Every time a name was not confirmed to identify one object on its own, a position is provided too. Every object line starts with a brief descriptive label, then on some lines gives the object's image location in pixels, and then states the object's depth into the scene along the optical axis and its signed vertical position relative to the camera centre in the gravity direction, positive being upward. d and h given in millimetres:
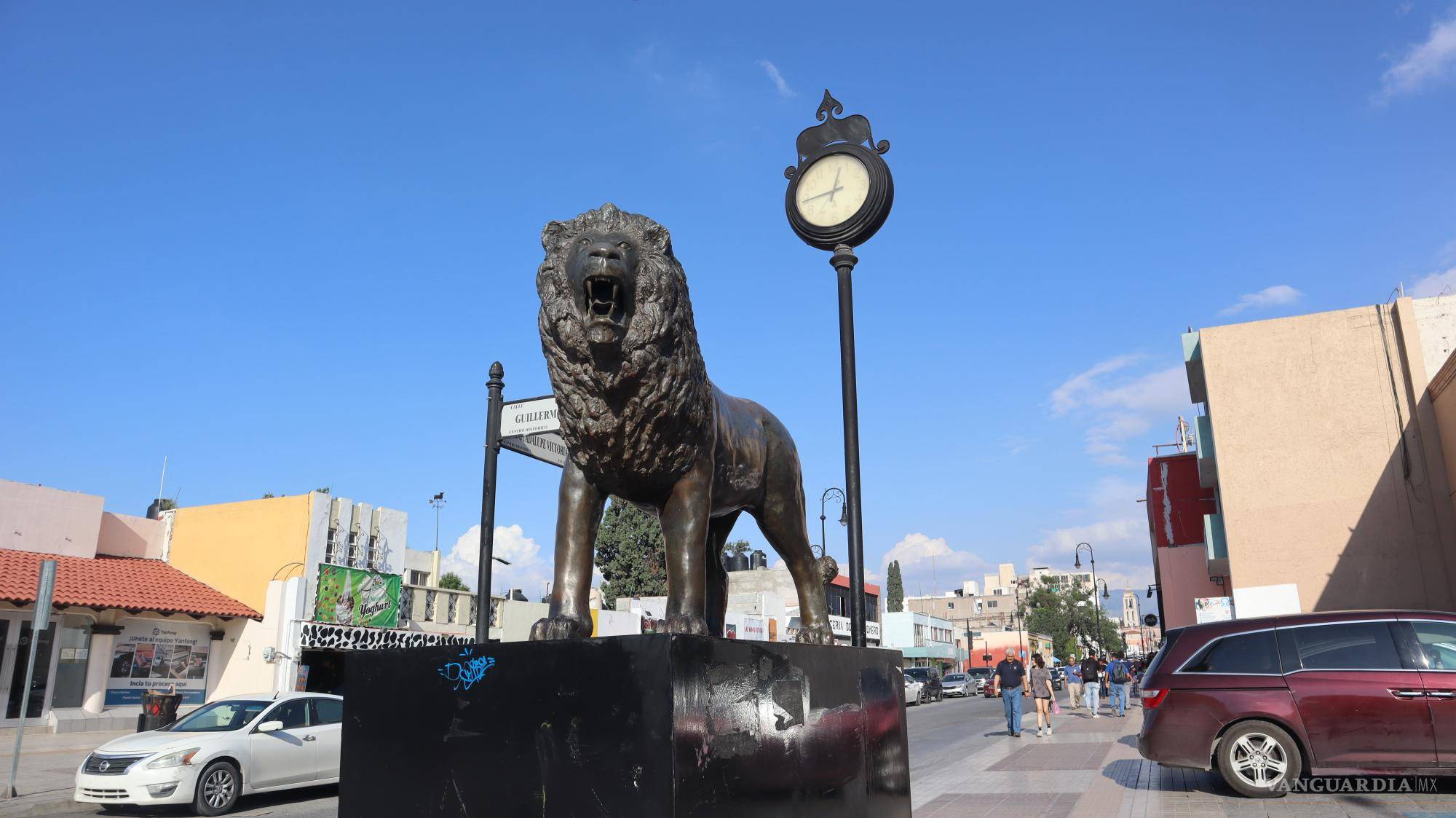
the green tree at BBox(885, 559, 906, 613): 83375 +4192
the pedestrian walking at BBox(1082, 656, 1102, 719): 21844 -1039
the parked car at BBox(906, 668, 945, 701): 36969 -1730
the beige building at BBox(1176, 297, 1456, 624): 21969 +4257
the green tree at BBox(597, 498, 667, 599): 38594 +3608
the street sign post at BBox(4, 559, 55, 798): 10656 +555
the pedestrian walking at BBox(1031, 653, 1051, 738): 16688 -928
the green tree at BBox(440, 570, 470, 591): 56656 +3634
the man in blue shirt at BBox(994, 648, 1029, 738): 16672 -844
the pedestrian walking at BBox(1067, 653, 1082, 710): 26953 -1510
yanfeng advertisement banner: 19234 -330
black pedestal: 2482 -254
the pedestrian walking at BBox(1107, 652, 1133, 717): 21562 -1036
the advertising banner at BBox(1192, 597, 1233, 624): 21078 +580
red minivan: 7883 -561
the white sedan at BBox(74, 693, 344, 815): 9898 -1237
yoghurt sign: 22281 +1082
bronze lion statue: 2898 +765
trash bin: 15812 -1134
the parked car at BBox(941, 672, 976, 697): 41125 -2054
